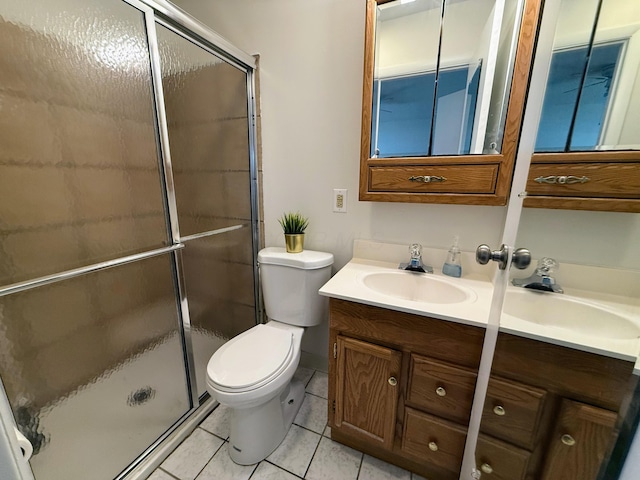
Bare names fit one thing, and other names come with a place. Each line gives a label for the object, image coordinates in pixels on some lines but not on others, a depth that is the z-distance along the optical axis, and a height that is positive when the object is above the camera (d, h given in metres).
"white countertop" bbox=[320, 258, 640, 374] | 0.60 -0.40
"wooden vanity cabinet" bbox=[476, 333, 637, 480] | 0.60 -0.59
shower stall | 0.76 -0.14
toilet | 1.00 -0.75
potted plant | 1.36 -0.26
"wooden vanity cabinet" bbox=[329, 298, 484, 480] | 0.87 -0.74
